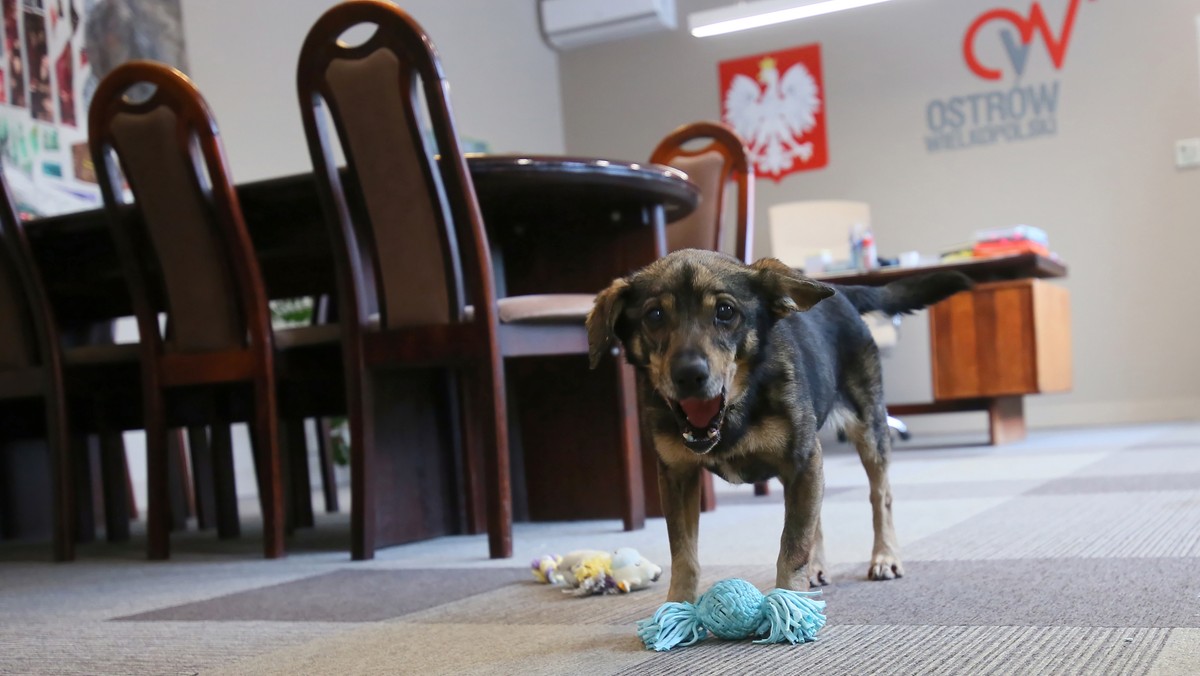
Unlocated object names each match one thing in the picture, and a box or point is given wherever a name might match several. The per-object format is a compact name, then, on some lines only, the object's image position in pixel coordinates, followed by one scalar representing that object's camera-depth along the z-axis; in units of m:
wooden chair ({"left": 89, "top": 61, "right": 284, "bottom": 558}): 2.79
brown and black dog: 1.45
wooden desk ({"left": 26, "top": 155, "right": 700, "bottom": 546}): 2.92
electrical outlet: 6.79
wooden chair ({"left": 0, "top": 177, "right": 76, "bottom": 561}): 3.05
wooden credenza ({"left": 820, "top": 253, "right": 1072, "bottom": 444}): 5.15
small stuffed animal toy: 1.90
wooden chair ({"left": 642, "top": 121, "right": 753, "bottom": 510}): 3.77
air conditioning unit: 8.03
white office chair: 6.77
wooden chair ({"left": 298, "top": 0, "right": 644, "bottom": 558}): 2.49
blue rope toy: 1.40
